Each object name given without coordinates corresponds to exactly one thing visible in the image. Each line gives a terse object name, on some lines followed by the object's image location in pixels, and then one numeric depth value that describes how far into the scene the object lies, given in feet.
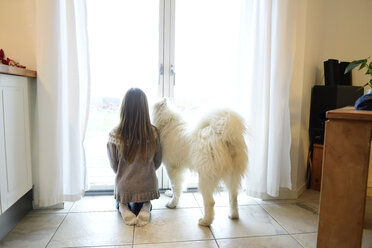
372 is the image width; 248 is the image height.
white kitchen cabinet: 4.80
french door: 6.91
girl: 5.83
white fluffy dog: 5.33
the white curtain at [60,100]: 5.56
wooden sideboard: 3.49
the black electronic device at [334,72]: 7.61
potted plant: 3.96
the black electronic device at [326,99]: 7.42
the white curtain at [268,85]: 6.39
